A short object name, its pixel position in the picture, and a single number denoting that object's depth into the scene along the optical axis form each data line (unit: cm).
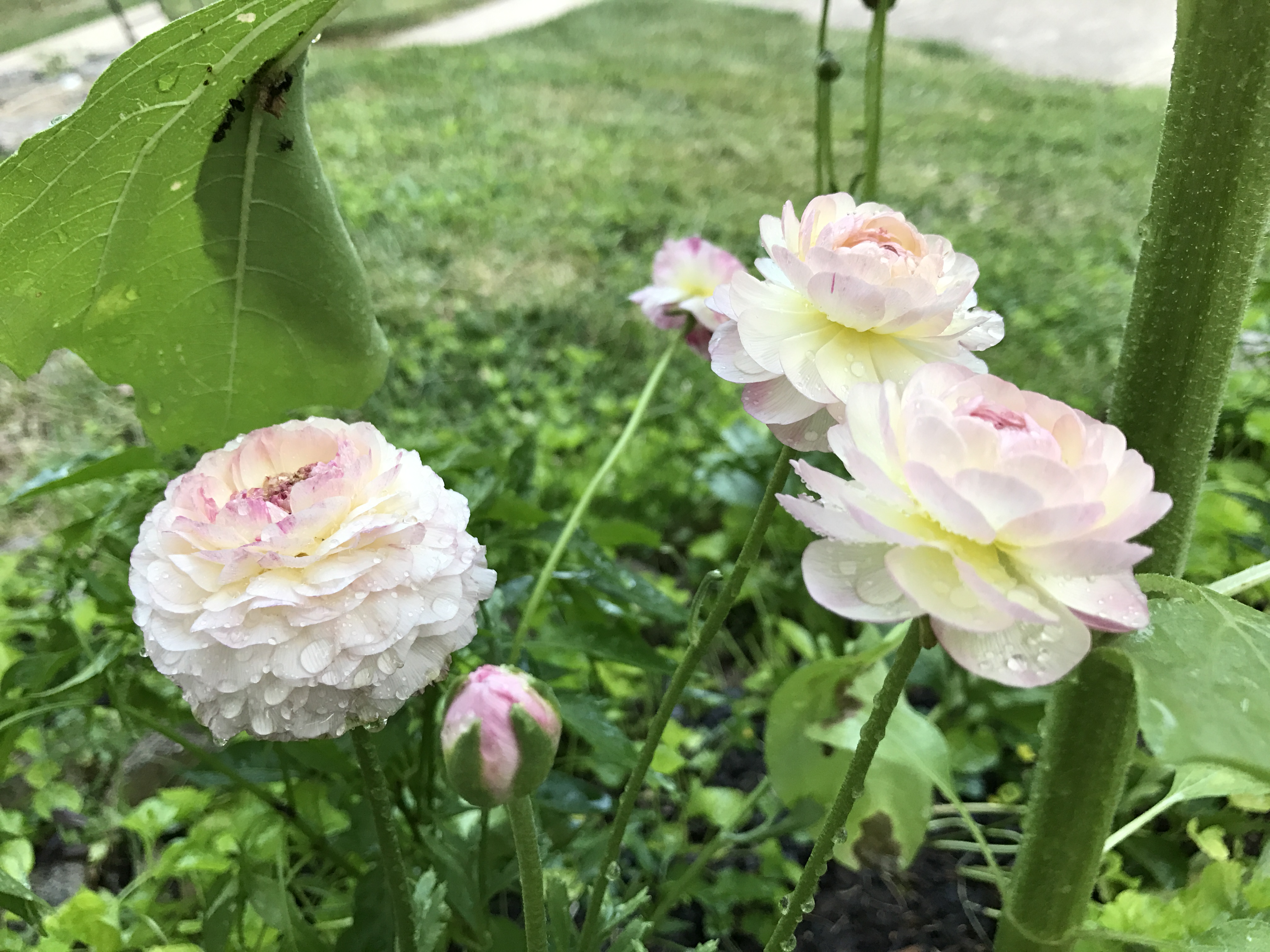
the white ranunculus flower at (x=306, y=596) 28
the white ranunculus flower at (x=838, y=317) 29
